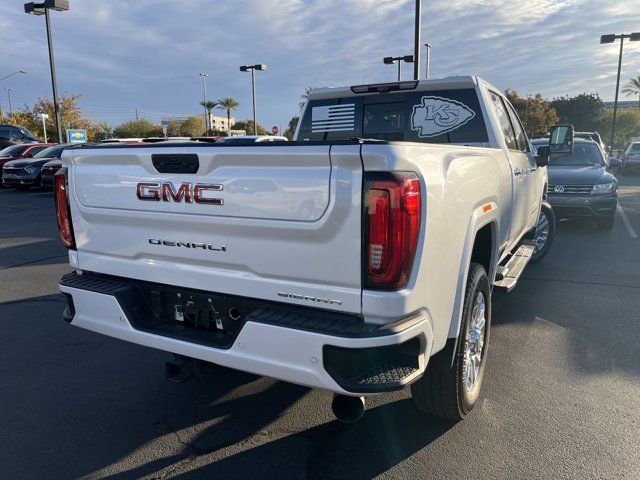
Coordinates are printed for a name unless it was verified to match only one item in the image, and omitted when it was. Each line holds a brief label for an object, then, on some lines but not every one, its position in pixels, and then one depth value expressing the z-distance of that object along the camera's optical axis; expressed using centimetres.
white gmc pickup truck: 217
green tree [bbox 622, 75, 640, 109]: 6057
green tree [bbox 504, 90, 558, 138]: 4050
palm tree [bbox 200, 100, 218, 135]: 6166
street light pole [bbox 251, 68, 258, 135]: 3518
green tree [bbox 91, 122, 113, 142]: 4997
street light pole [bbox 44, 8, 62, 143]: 1916
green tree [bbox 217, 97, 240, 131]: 6594
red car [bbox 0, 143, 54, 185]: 1950
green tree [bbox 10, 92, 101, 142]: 4391
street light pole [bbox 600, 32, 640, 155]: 2458
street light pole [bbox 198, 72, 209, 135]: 6075
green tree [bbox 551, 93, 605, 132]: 4547
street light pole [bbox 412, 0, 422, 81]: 1743
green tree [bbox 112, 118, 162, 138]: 5467
